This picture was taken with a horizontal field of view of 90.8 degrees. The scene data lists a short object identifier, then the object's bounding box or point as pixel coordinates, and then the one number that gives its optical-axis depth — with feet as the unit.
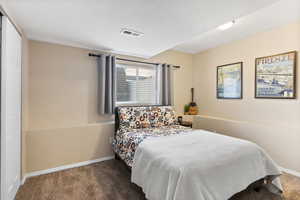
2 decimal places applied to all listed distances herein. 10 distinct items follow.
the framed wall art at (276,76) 7.77
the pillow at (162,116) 9.97
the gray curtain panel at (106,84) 9.36
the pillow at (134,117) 9.16
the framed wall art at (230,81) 10.12
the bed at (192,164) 4.28
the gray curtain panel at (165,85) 11.69
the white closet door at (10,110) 4.94
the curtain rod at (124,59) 9.33
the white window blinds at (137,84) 10.80
